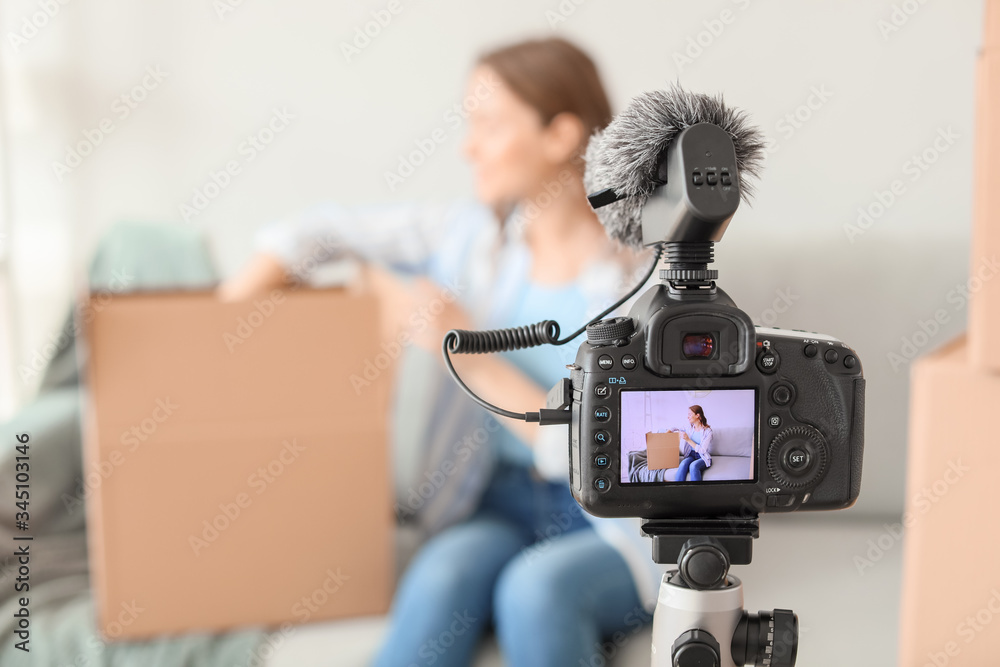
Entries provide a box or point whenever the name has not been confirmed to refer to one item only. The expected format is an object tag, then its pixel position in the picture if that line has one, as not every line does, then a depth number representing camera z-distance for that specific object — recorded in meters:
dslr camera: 0.49
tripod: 0.50
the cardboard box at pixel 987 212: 0.85
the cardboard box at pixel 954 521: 0.90
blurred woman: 1.05
